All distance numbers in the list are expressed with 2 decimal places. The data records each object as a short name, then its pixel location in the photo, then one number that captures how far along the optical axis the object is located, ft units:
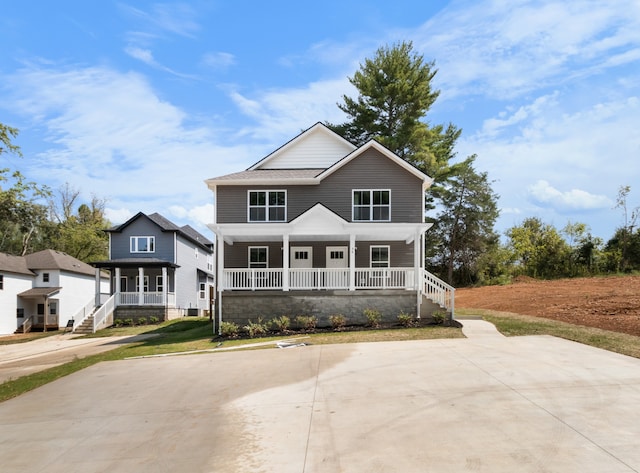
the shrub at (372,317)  52.49
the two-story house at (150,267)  96.37
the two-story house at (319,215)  57.93
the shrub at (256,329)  52.18
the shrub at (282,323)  52.49
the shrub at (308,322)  52.54
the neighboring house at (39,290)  106.83
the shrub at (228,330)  53.21
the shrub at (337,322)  52.39
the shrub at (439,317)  51.93
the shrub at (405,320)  52.14
